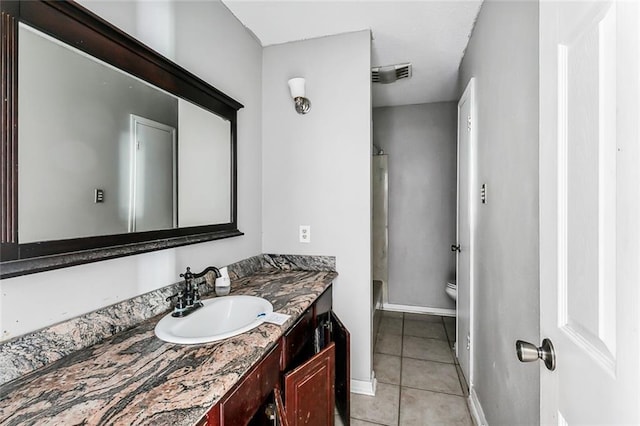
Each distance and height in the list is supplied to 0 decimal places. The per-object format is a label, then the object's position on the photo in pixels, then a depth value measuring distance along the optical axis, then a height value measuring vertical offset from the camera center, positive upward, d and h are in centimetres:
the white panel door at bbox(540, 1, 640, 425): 45 +1
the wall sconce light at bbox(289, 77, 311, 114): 196 +77
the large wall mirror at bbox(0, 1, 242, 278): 82 +23
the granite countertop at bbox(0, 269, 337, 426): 66 -44
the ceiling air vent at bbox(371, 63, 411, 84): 252 +121
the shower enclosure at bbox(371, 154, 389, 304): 363 -7
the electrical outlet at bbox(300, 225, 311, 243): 210 -16
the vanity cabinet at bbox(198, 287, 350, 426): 90 -65
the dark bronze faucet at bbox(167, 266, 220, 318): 123 -37
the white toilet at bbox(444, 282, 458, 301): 293 -78
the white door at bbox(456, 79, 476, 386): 199 -13
